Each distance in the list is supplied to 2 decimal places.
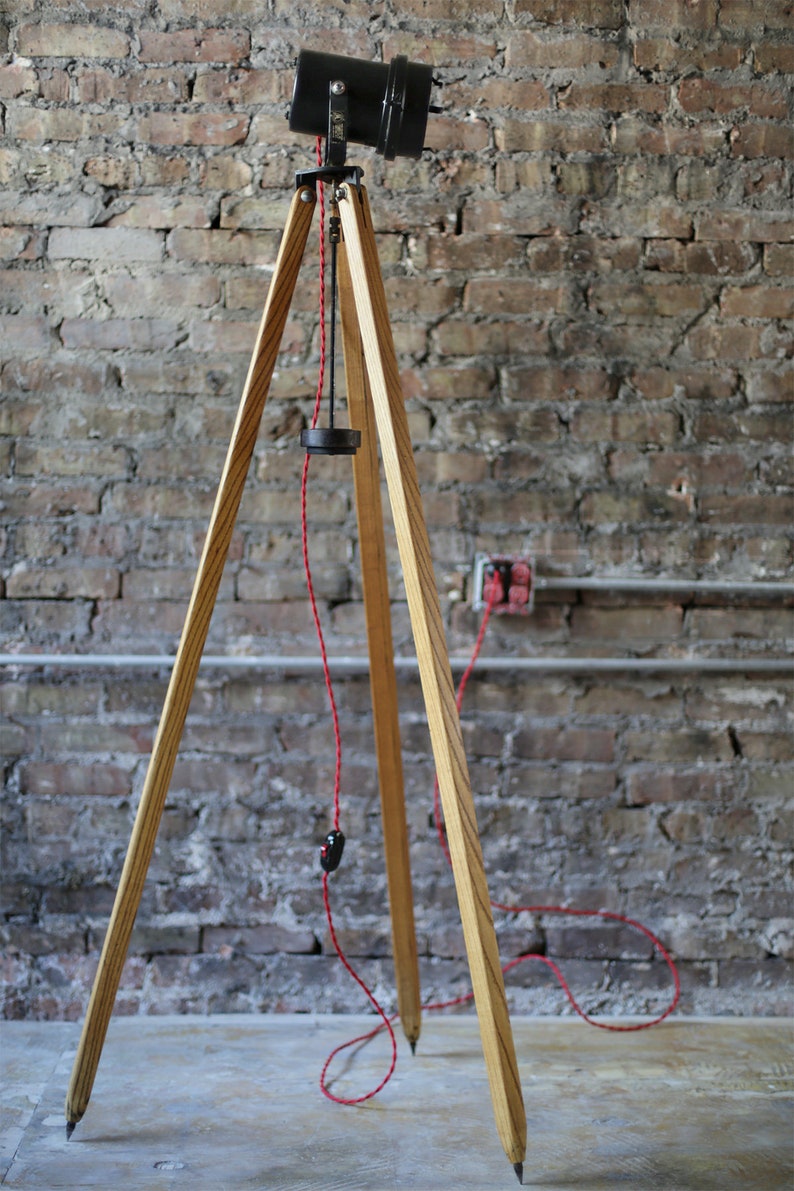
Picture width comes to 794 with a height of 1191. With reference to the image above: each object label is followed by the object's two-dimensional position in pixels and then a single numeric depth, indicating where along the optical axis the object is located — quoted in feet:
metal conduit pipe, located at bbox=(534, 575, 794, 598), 5.93
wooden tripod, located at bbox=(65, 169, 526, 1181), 3.97
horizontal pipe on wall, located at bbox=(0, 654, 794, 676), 5.90
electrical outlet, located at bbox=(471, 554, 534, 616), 5.90
